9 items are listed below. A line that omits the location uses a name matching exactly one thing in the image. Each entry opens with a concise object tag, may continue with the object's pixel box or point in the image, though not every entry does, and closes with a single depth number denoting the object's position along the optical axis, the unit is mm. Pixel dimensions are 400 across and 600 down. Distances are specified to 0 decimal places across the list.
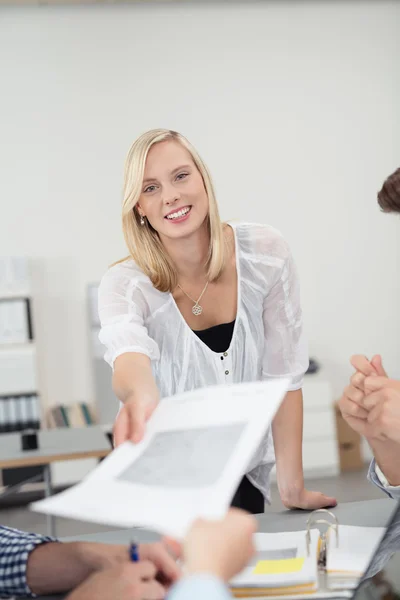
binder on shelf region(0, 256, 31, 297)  4461
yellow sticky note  1136
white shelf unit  4465
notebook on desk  1095
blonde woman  1733
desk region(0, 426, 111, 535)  3057
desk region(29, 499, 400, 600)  1422
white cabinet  4691
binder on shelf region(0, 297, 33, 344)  4465
